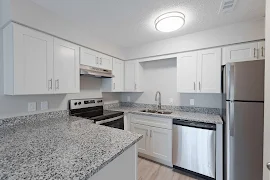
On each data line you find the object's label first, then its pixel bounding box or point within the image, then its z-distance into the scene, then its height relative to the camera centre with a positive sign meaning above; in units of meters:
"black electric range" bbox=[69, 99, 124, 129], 2.29 -0.47
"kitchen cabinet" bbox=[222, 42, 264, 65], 1.88 +0.56
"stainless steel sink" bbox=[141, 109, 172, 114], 2.67 -0.48
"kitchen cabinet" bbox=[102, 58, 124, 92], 2.89 +0.19
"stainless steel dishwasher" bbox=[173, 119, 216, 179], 1.93 -0.93
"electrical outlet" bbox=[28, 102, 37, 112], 1.79 -0.25
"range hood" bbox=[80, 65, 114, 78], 2.18 +0.32
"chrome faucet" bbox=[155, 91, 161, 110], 2.97 -0.24
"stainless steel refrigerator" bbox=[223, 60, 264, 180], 1.51 -0.37
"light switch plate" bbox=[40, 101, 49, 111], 1.93 -0.25
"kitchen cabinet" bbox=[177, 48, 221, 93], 2.14 +0.30
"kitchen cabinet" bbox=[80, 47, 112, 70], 2.20 +0.55
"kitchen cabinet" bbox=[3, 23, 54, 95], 1.42 +0.33
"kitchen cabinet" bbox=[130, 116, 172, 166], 2.32 -1.00
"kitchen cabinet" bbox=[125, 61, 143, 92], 3.10 +0.31
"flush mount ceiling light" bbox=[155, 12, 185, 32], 1.69 +0.92
